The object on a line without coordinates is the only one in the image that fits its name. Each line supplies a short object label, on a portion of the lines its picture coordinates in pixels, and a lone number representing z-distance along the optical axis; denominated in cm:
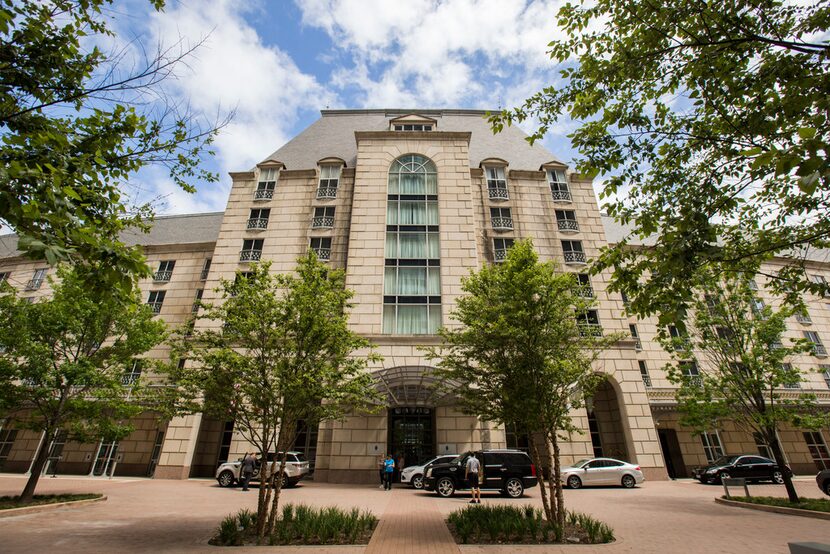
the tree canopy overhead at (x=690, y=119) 618
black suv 1652
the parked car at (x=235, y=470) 1920
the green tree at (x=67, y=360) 1393
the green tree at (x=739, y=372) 1434
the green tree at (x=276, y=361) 950
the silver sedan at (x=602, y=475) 1964
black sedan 2162
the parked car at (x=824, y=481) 1498
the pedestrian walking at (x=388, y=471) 1783
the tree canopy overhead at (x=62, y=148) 443
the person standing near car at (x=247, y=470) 1823
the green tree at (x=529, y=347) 1034
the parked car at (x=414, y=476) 1941
